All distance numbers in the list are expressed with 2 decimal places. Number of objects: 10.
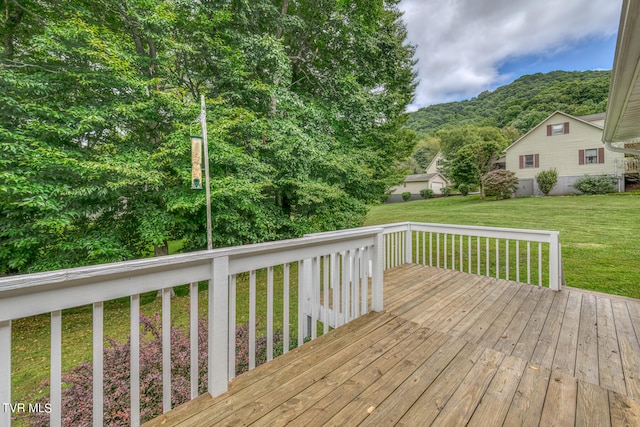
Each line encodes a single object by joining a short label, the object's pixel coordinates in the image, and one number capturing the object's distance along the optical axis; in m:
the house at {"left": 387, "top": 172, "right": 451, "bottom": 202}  28.19
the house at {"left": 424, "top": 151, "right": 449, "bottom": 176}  33.39
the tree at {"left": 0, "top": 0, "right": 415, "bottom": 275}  4.02
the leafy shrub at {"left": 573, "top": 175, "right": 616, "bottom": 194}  14.39
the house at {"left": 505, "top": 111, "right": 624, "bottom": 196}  15.04
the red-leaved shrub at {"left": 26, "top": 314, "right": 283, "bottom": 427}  2.10
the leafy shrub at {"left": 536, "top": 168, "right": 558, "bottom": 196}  16.05
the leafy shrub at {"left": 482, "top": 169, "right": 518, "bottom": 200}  16.56
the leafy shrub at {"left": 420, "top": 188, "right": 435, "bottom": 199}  25.14
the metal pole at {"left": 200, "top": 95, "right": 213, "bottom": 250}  2.80
